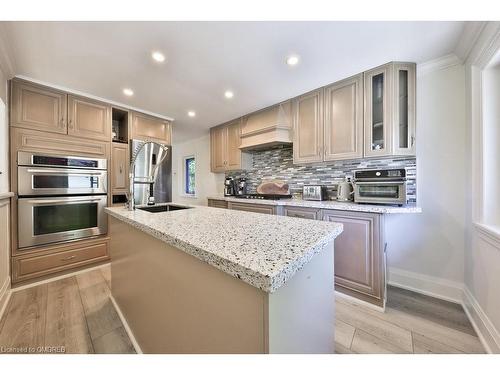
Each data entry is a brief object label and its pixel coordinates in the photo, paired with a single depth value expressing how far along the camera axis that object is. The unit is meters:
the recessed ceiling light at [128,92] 2.32
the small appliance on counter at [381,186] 1.72
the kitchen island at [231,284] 0.56
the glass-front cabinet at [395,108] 1.83
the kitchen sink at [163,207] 1.84
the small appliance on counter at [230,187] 3.43
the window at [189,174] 5.02
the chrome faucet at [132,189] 1.57
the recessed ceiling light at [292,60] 1.75
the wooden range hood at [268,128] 2.62
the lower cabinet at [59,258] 2.01
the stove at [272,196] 2.71
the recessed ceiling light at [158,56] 1.67
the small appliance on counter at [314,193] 2.40
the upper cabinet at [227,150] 3.34
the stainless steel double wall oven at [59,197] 2.03
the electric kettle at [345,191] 2.21
